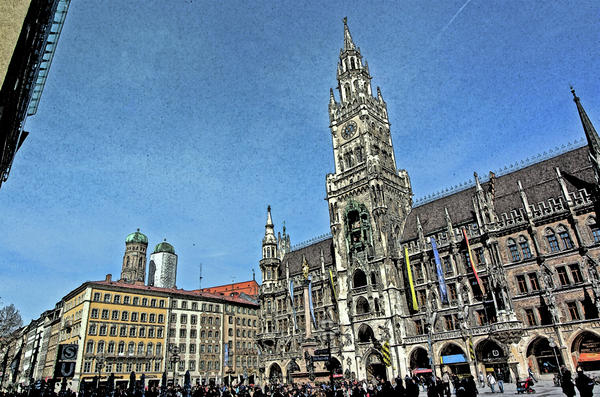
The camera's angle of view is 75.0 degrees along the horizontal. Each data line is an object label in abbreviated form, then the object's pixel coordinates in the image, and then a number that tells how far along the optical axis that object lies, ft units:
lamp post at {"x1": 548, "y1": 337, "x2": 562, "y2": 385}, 104.12
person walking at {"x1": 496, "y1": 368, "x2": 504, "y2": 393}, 87.89
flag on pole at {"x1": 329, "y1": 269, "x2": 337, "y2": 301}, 167.43
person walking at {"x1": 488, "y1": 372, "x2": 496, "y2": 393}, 88.11
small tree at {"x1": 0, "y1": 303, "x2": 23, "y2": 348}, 162.10
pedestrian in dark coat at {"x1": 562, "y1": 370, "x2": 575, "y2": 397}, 45.47
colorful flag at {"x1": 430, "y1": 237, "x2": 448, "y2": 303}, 130.21
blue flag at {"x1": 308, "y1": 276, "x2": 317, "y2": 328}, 174.09
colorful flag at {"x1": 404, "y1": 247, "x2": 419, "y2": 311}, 135.54
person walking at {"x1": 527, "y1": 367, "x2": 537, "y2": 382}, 101.15
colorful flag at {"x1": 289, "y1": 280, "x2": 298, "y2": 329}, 182.64
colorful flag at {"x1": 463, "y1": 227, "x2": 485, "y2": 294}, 123.65
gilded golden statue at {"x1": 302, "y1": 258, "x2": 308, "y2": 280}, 178.78
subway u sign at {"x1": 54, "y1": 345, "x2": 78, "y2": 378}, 39.64
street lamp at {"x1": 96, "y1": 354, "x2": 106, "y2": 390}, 156.75
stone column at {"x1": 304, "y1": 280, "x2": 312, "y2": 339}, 173.17
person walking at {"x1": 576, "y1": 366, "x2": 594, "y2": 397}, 40.29
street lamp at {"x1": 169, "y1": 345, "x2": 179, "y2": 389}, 110.02
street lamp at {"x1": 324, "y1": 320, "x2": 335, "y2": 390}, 77.79
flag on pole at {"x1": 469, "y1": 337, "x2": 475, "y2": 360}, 117.29
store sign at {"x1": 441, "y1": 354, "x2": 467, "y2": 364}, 120.09
